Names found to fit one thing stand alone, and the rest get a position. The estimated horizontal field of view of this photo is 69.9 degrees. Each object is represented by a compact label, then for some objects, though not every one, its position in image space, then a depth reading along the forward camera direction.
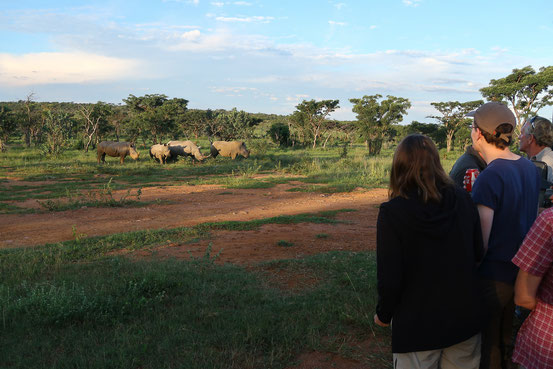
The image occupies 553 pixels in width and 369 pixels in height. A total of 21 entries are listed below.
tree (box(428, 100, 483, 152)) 34.78
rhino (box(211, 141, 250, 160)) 26.28
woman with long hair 1.80
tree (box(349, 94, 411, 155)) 33.28
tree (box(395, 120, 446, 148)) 38.19
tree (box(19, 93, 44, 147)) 30.40
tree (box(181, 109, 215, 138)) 36.96
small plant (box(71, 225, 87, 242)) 6.88
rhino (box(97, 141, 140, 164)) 22.20
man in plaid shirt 1.67
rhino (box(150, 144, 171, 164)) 23.09
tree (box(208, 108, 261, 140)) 33.72
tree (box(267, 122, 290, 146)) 38.88
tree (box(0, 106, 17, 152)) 26.66
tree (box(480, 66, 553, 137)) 25.07
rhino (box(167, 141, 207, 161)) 24.16
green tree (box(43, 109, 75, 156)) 23.12
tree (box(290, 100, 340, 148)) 37.47
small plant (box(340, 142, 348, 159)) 24.87
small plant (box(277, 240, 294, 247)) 6.63
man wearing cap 2.15
